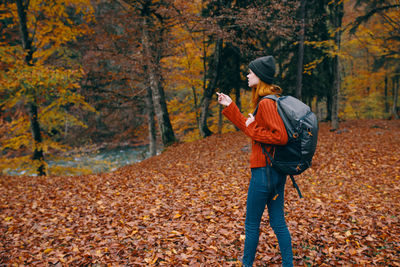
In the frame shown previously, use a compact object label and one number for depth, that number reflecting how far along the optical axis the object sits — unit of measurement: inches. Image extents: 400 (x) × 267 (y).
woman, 78.0
